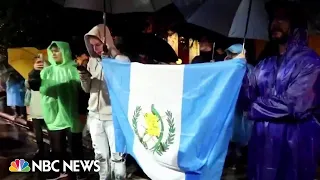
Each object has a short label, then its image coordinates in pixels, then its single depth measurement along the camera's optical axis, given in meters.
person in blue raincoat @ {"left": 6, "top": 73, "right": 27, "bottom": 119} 3.83
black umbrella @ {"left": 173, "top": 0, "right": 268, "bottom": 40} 2.60
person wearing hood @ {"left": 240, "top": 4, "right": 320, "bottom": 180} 1.99
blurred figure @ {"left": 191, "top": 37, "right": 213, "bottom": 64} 3.31
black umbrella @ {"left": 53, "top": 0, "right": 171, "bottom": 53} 2.86
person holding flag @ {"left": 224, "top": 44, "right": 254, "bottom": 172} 2.43
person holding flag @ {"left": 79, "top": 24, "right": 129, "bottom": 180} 2.79
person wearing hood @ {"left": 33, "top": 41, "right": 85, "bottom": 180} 3.00
